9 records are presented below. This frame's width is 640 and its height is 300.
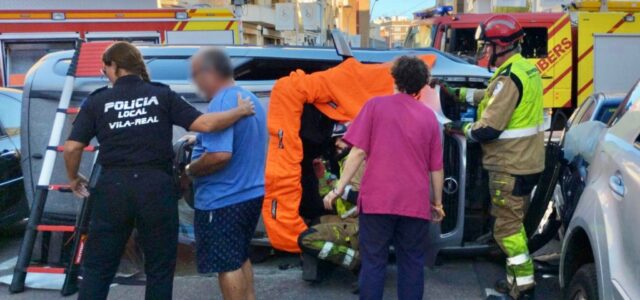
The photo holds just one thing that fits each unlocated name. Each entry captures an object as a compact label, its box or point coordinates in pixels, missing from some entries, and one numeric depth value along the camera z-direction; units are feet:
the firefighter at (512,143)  15.35
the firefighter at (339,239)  16.42
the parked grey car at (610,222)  9.78
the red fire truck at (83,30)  37.19
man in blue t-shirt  13.07
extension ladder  16.53
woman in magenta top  13.16
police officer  12.45
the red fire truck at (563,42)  43.62
